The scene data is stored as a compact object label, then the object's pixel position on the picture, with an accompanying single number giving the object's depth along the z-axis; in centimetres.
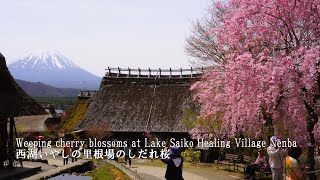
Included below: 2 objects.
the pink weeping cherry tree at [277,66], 1652
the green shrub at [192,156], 3297
